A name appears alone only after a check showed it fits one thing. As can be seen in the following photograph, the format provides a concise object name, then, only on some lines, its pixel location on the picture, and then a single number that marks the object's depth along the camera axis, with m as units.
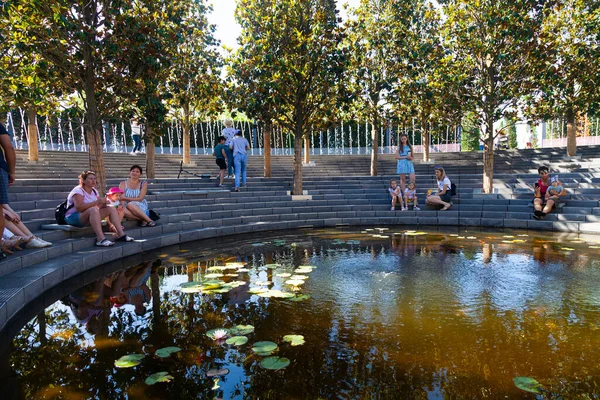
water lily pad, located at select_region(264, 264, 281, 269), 5.87
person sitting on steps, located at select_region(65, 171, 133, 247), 6.12
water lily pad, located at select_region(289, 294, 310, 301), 4.34
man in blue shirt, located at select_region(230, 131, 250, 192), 11.92
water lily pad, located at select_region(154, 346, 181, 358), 3.04
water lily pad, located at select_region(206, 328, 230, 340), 3.34
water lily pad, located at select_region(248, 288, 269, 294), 4.59
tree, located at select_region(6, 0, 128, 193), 7.30
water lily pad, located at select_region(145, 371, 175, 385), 2.68
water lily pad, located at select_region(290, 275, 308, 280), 5.20
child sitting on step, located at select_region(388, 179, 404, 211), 11.17
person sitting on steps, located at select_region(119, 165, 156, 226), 7.57
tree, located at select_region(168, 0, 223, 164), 13.80
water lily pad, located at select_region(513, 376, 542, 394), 2.56
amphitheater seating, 5.25
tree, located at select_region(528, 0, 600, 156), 11.59
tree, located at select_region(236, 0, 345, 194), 10.93
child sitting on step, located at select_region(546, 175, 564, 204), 9.62
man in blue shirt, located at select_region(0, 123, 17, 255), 4.14
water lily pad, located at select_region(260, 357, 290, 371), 2.87
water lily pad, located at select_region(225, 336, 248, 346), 3.23
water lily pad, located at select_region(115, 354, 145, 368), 2.89
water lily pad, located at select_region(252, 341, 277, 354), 3.11
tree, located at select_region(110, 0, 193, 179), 7.91
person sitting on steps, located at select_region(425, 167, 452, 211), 10.81
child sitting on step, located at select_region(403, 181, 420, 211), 11.06
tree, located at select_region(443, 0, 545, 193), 11.16
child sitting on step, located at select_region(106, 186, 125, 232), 7.17
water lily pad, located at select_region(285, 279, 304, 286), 4.91
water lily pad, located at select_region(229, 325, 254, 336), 3.44
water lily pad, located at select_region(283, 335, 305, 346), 3.25
